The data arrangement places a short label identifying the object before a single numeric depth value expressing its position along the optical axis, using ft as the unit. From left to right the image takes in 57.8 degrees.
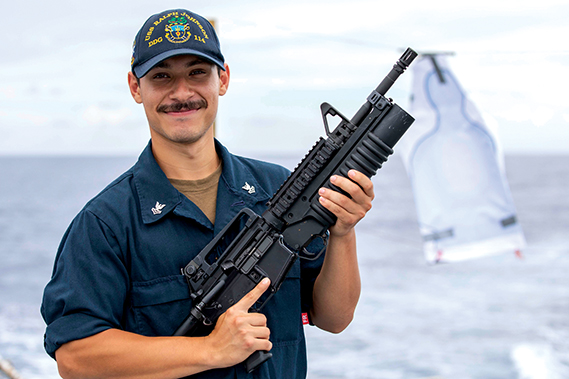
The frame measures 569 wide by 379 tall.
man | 4.61
